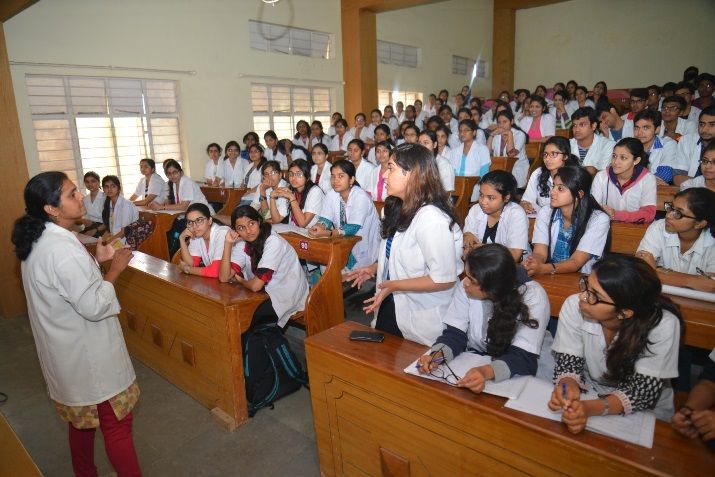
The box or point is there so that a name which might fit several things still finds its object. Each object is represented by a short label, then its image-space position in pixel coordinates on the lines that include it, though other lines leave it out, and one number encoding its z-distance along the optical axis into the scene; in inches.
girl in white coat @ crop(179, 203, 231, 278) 113.0
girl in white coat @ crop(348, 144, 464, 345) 71.2
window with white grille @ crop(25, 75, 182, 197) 243.0
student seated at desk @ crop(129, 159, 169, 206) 231.8
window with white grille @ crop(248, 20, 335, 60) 323.6
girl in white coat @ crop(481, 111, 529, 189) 229.8
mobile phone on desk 72.2
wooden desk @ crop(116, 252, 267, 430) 97.5
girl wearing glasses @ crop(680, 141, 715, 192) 106.7
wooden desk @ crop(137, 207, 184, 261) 180.7
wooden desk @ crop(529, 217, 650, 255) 104.7
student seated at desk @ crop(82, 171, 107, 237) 199.9
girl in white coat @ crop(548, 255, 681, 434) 53.8
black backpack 101.5
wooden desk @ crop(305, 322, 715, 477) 46.7
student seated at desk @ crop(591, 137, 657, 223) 112.6
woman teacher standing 65.2
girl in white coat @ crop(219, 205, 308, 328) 103.7
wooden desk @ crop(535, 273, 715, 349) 69.6
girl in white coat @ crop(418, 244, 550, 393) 63.3
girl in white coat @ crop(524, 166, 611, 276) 93.5
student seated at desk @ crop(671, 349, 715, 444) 47.2
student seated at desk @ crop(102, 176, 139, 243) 195.3
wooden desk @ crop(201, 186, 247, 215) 227.8
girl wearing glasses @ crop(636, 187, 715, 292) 79.4
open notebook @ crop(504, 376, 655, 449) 48.3
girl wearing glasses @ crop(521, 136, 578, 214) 127.0
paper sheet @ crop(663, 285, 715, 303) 73.4
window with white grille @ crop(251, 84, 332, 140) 337.6
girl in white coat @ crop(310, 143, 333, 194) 206.2
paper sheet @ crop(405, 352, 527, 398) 56.6
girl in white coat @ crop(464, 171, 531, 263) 102.7
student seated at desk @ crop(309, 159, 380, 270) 140.3
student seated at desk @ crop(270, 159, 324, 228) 152.3
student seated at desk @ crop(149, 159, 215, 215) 218.7
